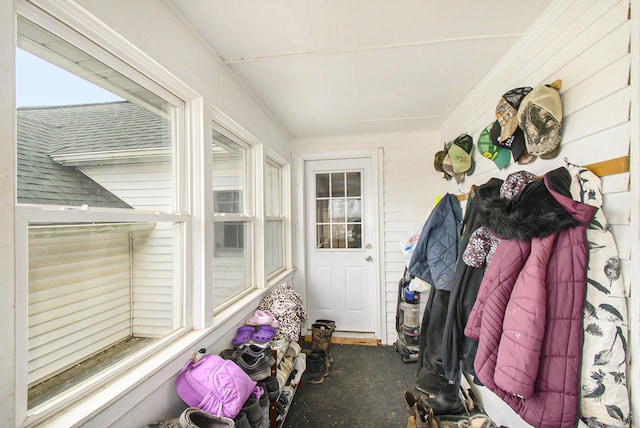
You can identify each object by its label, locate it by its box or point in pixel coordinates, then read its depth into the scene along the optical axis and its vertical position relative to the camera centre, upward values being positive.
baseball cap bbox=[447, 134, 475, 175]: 2.01 +0.52
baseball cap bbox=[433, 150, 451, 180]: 2.49 +0.58
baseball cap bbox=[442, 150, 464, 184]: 2.18 +0.44
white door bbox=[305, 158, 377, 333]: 3.00 -0.29
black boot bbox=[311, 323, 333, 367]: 2.47 -1.19
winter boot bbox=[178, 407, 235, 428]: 0.95 -0.77
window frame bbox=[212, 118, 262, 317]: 1.90 +0.11
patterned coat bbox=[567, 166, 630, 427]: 0.80 -0.39
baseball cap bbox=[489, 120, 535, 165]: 1.28 +0.38
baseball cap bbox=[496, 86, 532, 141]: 1.22 +0.54
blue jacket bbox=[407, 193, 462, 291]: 1.74 -0.18
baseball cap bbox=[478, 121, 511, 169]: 1.50 +0.42
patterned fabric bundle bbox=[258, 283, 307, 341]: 1.89 -0.71
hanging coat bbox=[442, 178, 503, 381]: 1.29 -0.52
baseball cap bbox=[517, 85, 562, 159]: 1.05 +0.42
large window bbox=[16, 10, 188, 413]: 0.75 +0.04
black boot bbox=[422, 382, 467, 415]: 1.76 -1.31
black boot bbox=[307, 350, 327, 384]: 2.24 -1.34
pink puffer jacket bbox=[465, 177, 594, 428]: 0.84 -0.40
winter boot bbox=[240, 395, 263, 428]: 1.16 -0.89
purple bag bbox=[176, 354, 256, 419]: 1.04 -0.72
